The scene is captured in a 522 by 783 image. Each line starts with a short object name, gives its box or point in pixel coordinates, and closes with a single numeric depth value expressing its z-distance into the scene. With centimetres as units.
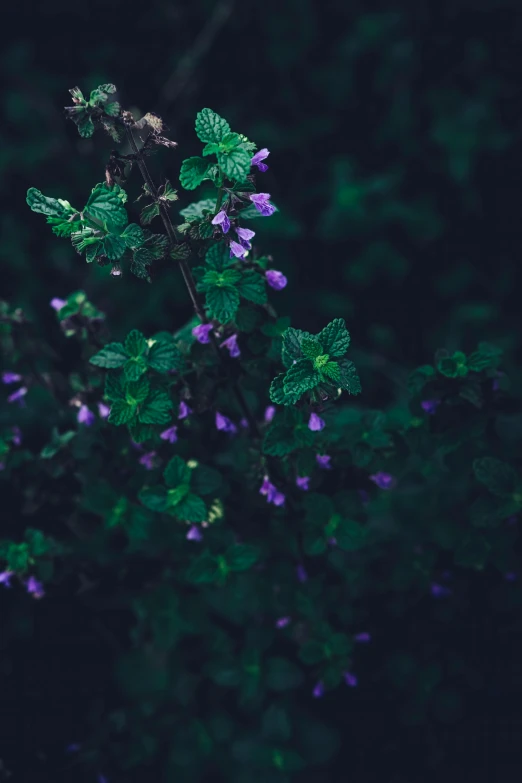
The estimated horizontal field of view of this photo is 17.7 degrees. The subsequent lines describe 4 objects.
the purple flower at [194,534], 99
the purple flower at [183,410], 96
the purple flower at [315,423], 92
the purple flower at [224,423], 97
